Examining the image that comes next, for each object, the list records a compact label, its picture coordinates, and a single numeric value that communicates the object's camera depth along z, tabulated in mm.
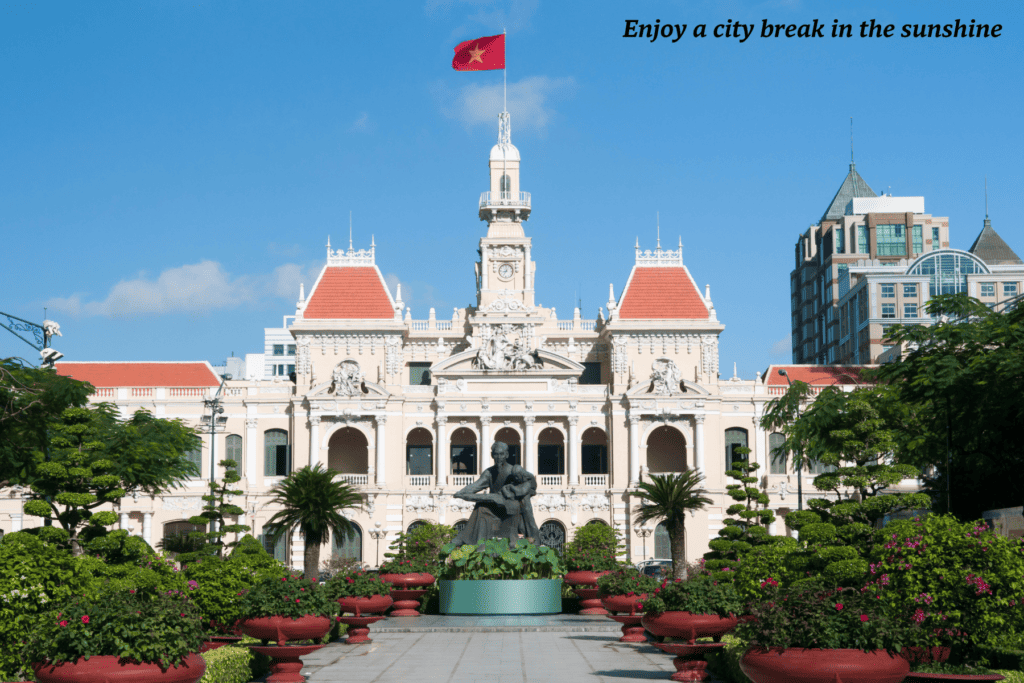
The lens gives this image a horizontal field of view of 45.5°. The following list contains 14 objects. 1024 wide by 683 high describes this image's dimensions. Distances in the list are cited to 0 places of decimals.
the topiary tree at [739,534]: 37366
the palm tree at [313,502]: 41531
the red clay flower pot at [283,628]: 20016
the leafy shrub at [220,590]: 24297
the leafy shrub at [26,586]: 17359
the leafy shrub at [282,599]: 20188
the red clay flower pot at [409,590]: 33125
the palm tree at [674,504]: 43188
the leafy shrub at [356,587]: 27562
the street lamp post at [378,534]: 68375
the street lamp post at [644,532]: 66794
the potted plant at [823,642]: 13688
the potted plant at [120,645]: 13883
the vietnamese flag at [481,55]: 69188
